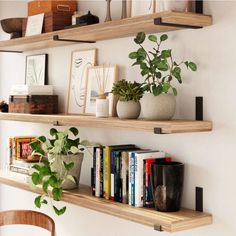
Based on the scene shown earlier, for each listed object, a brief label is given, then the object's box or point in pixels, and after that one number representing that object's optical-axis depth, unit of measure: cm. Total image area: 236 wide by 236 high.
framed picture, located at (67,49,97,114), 281
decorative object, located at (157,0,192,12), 206
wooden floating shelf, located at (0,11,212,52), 203
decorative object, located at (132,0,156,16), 224
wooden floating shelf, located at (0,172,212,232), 205
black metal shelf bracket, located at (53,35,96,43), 263
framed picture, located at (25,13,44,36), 293
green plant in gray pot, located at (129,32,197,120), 216
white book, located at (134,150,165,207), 228
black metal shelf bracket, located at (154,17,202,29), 201
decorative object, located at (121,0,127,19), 242
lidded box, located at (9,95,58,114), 295
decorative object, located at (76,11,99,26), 259
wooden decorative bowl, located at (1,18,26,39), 318
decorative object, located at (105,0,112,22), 251
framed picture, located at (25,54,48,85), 319
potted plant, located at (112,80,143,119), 232
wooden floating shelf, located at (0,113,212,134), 202
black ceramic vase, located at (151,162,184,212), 218
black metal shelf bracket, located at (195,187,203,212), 222
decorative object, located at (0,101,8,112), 331
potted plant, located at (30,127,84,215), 265
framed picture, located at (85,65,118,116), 258
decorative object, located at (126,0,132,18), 239
